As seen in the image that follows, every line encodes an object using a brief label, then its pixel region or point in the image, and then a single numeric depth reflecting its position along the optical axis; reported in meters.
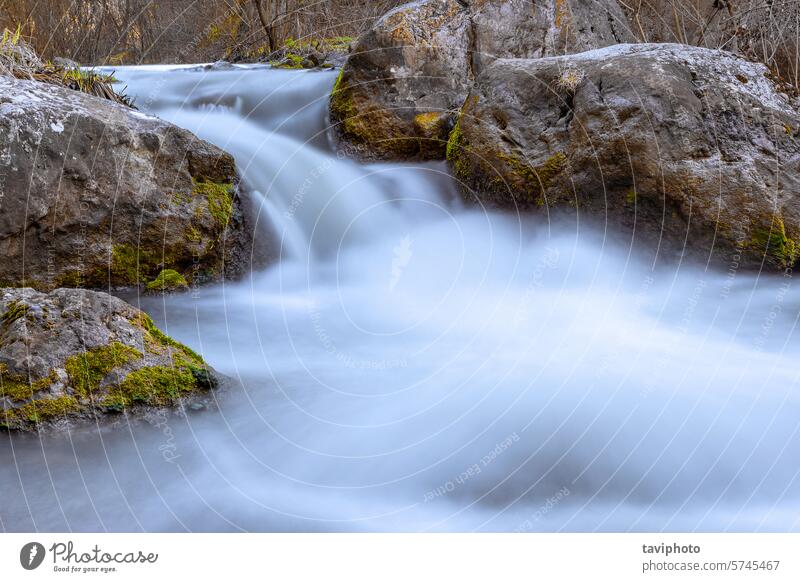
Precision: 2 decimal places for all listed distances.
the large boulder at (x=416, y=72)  7.06
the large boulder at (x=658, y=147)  5.13
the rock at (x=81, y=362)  2.93
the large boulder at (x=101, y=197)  4.58
